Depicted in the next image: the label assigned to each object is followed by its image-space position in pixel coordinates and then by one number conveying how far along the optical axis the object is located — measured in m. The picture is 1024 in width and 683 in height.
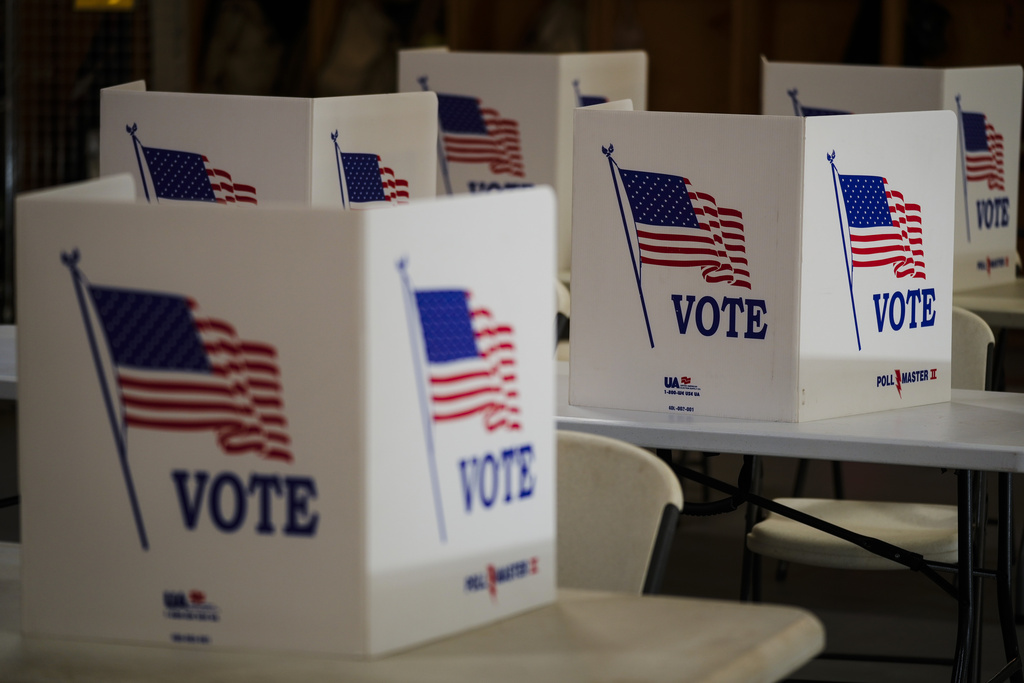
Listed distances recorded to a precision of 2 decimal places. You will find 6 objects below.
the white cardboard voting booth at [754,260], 3.93
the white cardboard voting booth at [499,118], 7.17
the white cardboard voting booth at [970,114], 6.57
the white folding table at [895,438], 3.73
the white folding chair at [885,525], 4.70
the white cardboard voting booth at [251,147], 4.75
